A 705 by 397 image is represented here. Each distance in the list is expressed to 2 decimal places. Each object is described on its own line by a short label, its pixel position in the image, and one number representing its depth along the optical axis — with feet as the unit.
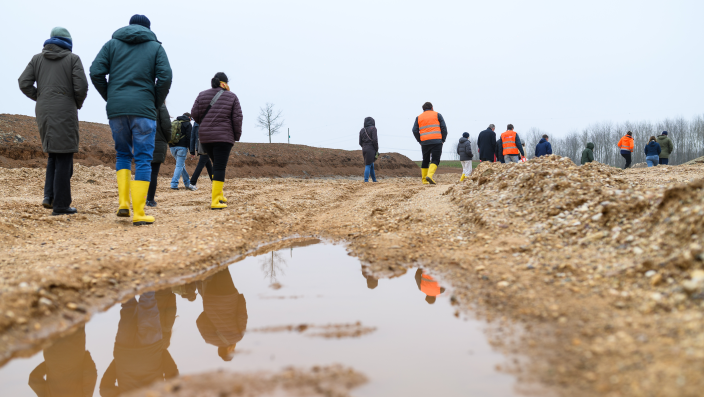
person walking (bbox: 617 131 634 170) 48.62
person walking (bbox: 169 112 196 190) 27.07
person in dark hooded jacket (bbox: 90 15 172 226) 14.24
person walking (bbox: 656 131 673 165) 48.55
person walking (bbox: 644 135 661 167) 47.98
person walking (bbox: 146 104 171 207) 17.76
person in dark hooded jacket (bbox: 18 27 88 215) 15.81
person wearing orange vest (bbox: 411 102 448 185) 29.22
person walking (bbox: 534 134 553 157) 43.96
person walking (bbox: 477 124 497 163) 36.52
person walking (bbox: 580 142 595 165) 46.41
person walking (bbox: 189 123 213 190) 26.21
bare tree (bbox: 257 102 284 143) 124.47
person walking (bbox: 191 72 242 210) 18.20
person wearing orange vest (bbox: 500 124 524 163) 37.14
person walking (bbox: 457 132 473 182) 36.96
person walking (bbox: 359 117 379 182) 37.35
